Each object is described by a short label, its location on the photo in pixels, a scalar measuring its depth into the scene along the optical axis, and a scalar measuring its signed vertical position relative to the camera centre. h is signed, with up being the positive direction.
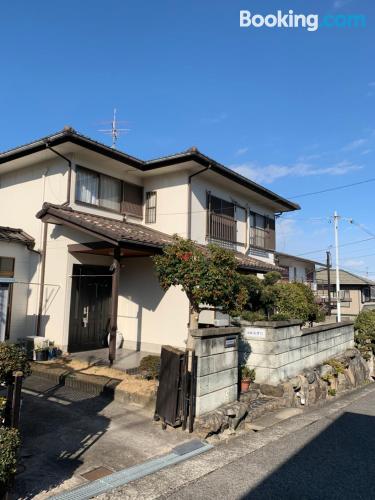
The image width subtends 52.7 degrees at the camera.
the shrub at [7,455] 3.54 -1.49
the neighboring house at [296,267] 23.95 +2.41
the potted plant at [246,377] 8.39 -1.70
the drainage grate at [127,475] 4.14 -2.16
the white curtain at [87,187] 12.06 +3.62
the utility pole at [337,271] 17.00 +1.53
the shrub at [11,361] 4.28 -0.76
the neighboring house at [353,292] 35.97 +1.08
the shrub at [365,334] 15.52 -1.28
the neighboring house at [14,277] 11.38 +0.63
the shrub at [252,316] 9.24 -0.36
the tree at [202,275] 7.77 +0.53
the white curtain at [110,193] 12.93 +3.66
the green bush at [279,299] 10.01 +0.08
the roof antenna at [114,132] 16.31 +7.12
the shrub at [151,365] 7.98 -1.45
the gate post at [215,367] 6.50 -1.20
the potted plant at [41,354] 10.01 -1.49
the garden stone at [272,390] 8.72 -2.03
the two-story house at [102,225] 10.97 +2.37
